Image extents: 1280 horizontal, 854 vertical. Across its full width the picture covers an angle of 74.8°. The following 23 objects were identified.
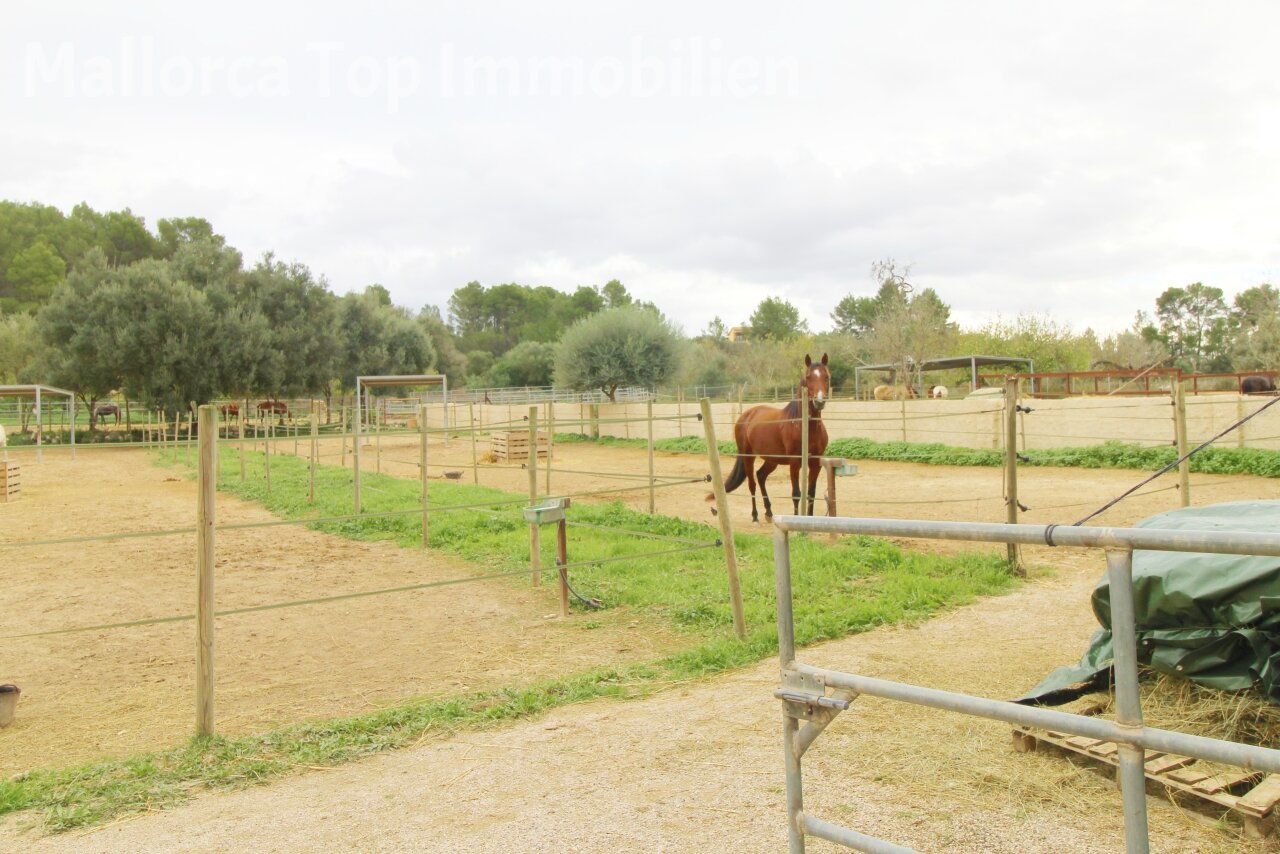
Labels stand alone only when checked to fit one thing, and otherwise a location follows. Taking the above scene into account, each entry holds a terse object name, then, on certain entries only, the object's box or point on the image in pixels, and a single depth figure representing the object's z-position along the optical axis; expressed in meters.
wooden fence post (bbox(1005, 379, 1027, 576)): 6.60
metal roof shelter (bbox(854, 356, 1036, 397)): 25.81
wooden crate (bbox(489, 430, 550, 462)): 19.52
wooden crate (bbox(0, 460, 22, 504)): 13.41
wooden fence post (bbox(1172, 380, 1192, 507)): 7.40
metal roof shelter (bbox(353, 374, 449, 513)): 28.05
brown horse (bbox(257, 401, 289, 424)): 33.11
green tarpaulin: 2.83
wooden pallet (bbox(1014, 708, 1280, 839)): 2.33
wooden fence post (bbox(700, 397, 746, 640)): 5.00
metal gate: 1.39
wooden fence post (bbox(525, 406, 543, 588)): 6.51
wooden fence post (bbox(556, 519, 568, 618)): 5.85
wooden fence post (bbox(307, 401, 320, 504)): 12.37
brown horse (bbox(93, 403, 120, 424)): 36.94
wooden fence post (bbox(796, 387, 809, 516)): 8.14
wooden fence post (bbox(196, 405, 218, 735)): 3.68
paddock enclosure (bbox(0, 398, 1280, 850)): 4.21
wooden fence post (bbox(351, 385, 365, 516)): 9.80
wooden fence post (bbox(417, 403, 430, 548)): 8.60
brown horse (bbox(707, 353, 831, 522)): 9.26
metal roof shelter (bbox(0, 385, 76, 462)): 22.04
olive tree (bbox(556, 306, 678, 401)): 33.66
